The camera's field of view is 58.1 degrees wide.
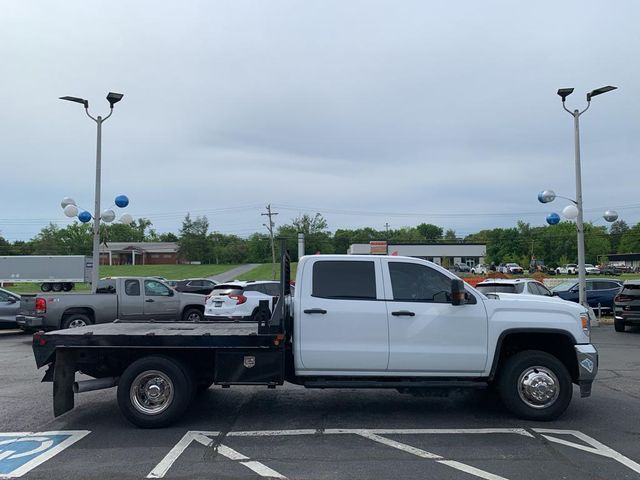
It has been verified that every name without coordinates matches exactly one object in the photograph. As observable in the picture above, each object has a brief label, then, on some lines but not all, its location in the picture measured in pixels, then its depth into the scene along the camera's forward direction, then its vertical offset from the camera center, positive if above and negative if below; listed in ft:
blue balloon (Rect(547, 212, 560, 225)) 75.66 +5.78
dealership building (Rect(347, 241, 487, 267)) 229.04 +4.88
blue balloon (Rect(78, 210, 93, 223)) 82.48 +6.96
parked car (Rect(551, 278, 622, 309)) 77.36 -4.06
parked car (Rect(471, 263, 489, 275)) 241.02 -2.88
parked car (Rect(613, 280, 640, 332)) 58.03 -4.46
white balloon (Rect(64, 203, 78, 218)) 79.46 +7.53
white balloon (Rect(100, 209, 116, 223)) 76.59 +6.47
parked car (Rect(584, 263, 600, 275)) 257.94 -3.90
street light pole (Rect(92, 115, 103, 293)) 72.97 +8.15
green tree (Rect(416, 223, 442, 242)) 481.46 +26.92
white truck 22.61 -3.41
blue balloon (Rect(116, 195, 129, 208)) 78.28 +8.60
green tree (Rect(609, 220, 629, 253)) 430.20 +21.98
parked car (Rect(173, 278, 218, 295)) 105.60 -4.19
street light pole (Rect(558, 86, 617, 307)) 64.59 +8.81
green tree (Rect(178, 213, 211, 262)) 386.73 +15.63
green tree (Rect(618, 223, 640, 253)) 382.22 +13.84
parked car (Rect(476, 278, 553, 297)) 50.72 -2.13
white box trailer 167.43 -1.56
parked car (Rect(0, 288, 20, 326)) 57.88 -4.45
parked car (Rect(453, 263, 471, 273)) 241.80 -2.38
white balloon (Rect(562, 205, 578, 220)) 69.36 +6.01
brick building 386.11 +7.17
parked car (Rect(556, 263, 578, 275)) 278.67 -3.95
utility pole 234.29 +17.81
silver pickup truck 50.06 -3.84
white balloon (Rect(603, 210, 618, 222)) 79.00 +6.26
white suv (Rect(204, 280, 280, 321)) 60.18 -4.01
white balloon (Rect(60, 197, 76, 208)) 80.43 +8.62
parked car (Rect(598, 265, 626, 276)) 260.64 -4.03
